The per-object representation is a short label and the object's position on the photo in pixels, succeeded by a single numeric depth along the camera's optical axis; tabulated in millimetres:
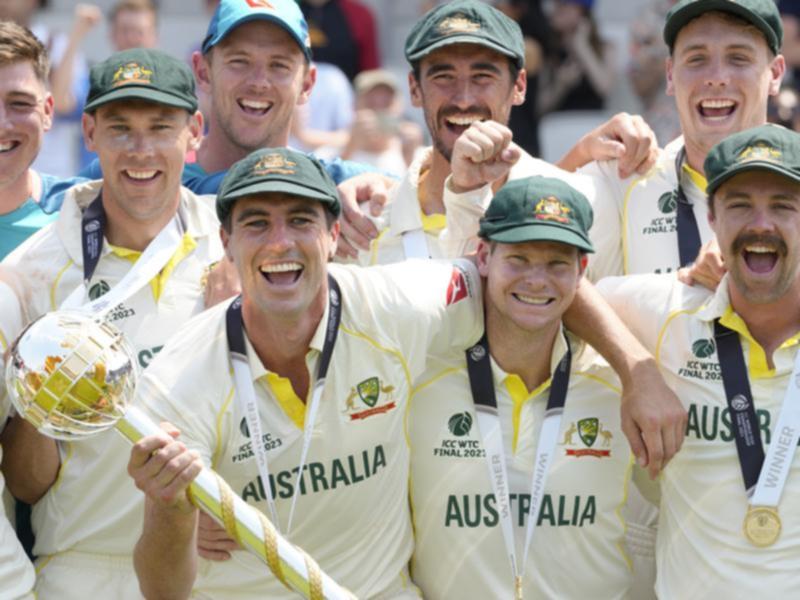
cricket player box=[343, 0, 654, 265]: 11625
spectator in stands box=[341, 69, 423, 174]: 20094
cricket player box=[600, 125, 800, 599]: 10203
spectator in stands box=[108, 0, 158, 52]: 20094
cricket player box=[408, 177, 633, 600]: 10562
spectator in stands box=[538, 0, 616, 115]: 22187
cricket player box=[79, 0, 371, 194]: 12625
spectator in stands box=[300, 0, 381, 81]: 22531
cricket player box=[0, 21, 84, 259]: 11750
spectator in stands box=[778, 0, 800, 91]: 20734
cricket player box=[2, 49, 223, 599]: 10805
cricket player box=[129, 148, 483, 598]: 10187
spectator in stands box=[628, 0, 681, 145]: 21328
